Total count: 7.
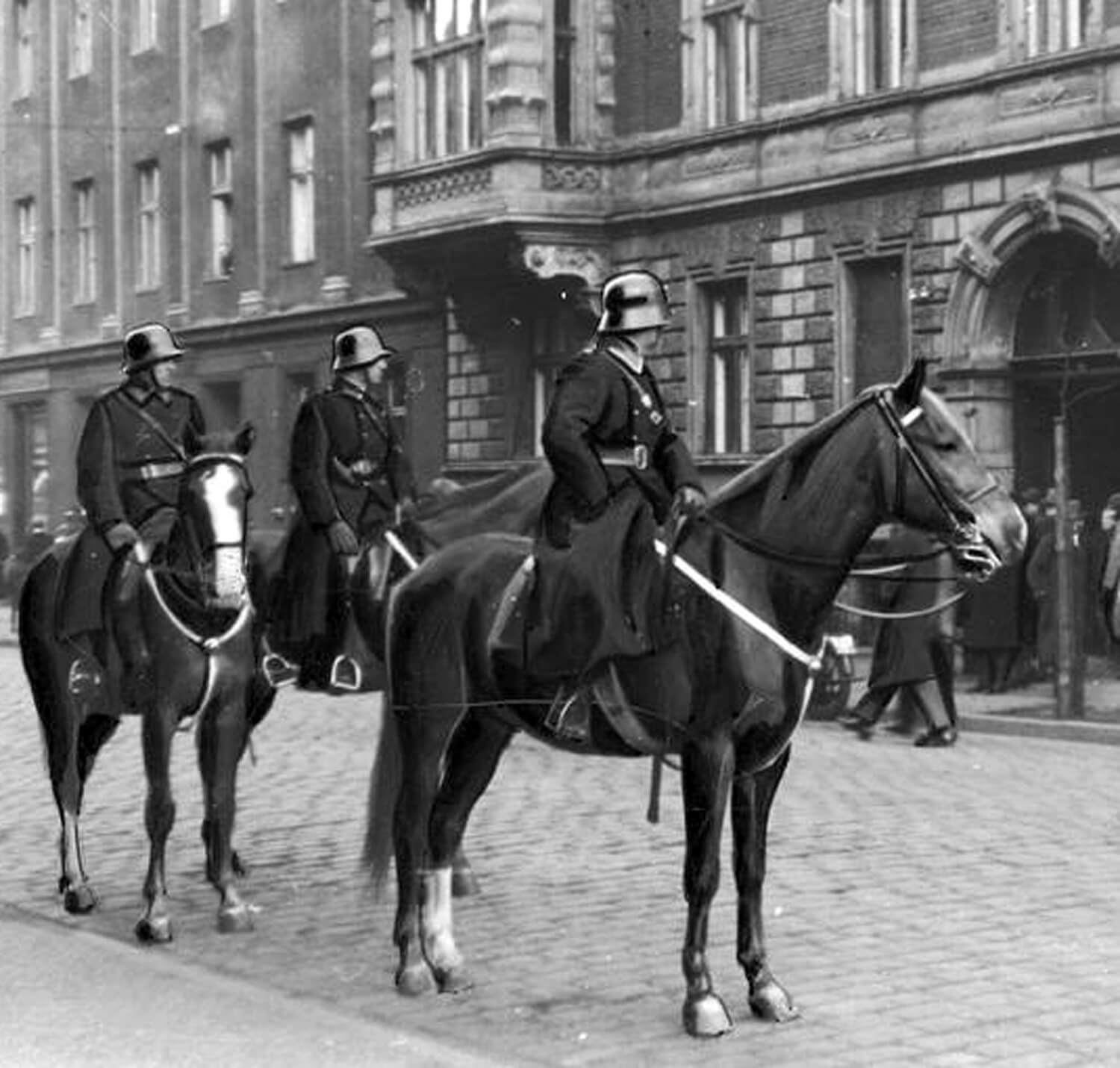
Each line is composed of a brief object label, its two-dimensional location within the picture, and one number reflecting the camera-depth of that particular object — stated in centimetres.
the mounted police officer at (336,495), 1189
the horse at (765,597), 806
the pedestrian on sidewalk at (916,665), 1892
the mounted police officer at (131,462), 1059
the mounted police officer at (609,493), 827
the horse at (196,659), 983
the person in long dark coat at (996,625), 2289
